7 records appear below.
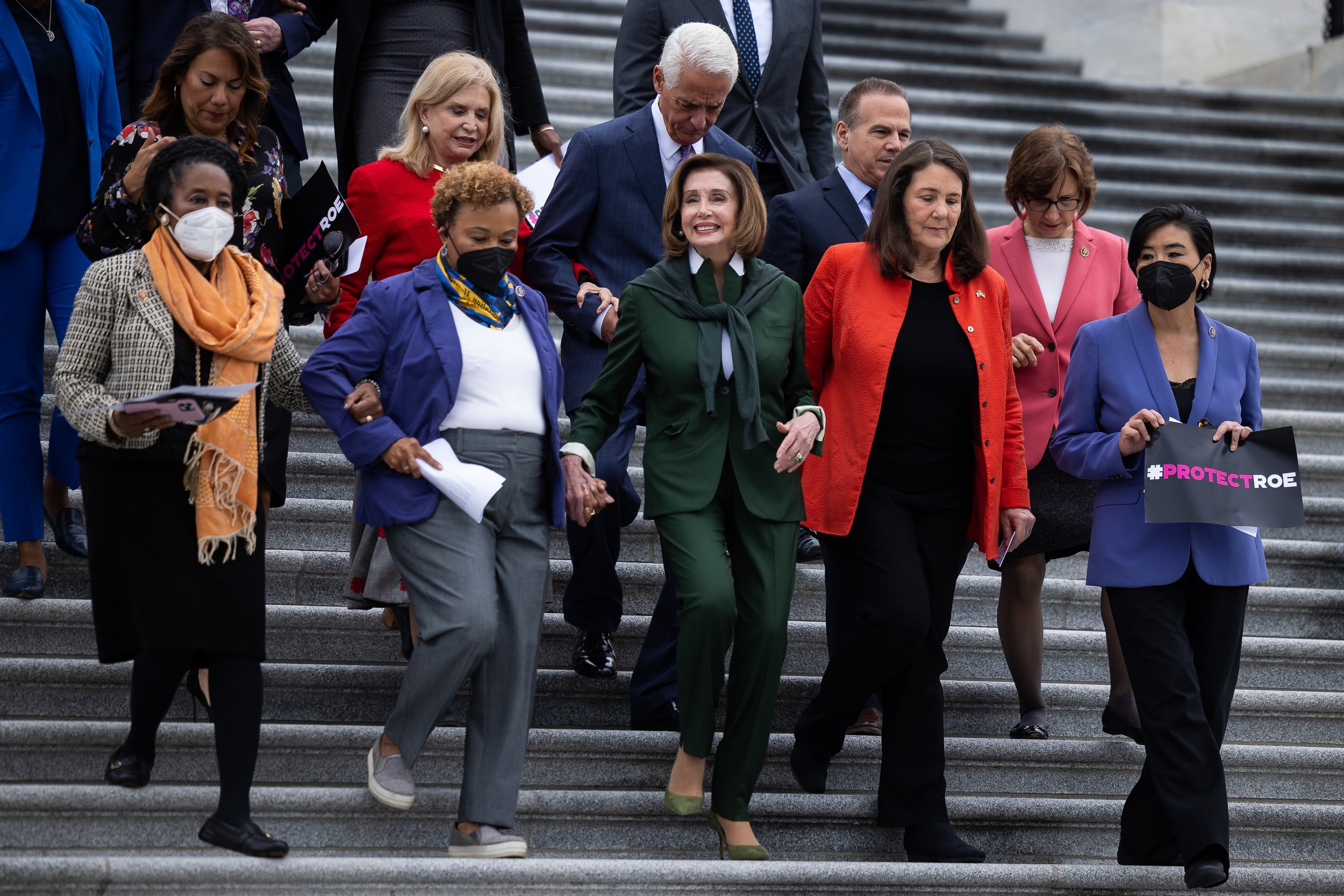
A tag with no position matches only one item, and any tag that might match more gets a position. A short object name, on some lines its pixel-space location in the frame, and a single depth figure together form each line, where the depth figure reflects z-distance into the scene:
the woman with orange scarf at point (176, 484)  7.59
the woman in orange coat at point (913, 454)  8.70
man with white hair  9.55
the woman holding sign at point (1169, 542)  8.30
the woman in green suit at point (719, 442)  8.35
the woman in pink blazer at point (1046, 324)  10.05
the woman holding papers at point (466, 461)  7.91
